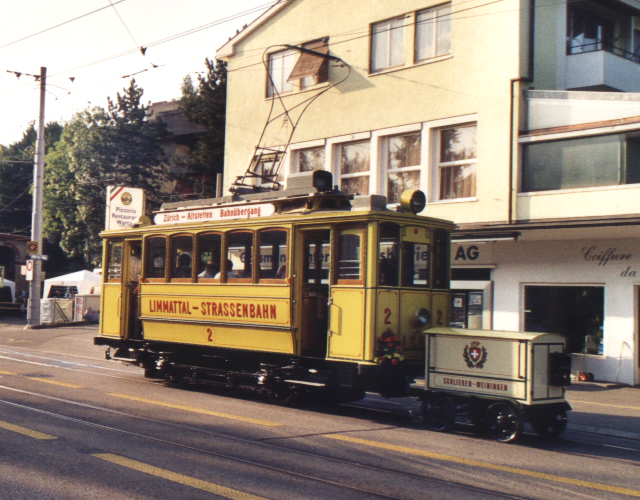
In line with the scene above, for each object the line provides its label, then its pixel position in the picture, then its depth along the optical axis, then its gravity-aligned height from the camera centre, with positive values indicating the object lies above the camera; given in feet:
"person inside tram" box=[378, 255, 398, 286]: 36.09 +1.25
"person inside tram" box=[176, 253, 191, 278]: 44.98 +1.47
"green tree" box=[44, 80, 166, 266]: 165.99 +26.10
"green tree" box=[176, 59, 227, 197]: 121.39 +25.13
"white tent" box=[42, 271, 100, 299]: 128.88 +1.21
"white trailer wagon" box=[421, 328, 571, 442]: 31.17 -3.13
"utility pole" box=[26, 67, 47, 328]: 98.68 +9.43
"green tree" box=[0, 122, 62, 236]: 211.20 +25.30
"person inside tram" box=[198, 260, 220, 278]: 43.26 +1.24
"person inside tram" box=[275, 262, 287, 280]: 39.22 +1.13
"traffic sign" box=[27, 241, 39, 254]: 97.30 +4.85
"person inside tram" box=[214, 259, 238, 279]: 42.09 +1.13
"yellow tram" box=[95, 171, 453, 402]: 35.99 +0.30
